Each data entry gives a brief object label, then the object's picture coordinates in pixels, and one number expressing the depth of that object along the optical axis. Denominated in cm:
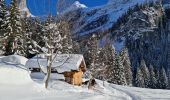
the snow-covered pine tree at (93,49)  3127
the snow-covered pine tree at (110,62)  4270
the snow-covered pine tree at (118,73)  4485
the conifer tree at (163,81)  5986
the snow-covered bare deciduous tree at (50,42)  1591
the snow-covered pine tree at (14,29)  3085
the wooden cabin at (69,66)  2676
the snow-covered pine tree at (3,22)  3099
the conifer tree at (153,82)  5941
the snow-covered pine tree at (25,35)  3436
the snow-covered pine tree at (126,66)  5331
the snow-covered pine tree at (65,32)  1496
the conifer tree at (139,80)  5856
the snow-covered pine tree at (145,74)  6089
